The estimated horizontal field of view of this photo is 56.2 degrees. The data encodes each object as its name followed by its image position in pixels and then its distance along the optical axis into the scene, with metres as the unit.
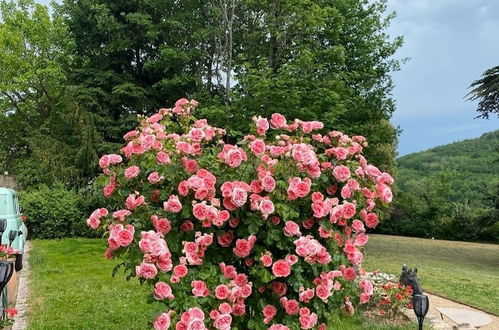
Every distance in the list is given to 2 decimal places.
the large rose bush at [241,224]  3.05
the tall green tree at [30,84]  21.11
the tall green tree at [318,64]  15.16
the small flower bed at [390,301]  6.12
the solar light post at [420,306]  3.90
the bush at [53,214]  15.80
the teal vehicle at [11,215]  9.70
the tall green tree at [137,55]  18.38
